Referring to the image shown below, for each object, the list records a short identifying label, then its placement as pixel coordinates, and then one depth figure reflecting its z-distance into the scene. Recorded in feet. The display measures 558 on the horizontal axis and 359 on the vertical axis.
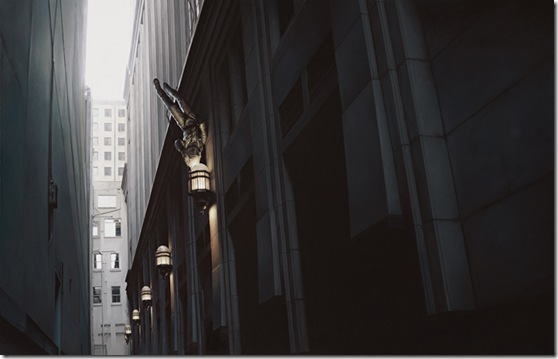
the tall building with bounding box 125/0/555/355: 16.21
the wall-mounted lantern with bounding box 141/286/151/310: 76.33
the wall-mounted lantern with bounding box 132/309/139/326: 73.41
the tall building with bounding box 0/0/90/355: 21.09
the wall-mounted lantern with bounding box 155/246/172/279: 67.00
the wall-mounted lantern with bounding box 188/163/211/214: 48.52
